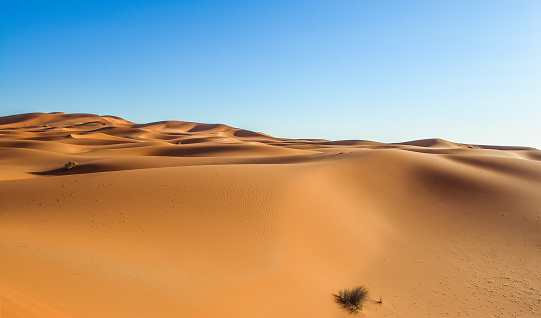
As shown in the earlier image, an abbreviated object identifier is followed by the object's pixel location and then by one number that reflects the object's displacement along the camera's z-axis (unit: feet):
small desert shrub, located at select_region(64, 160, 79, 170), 60.03
